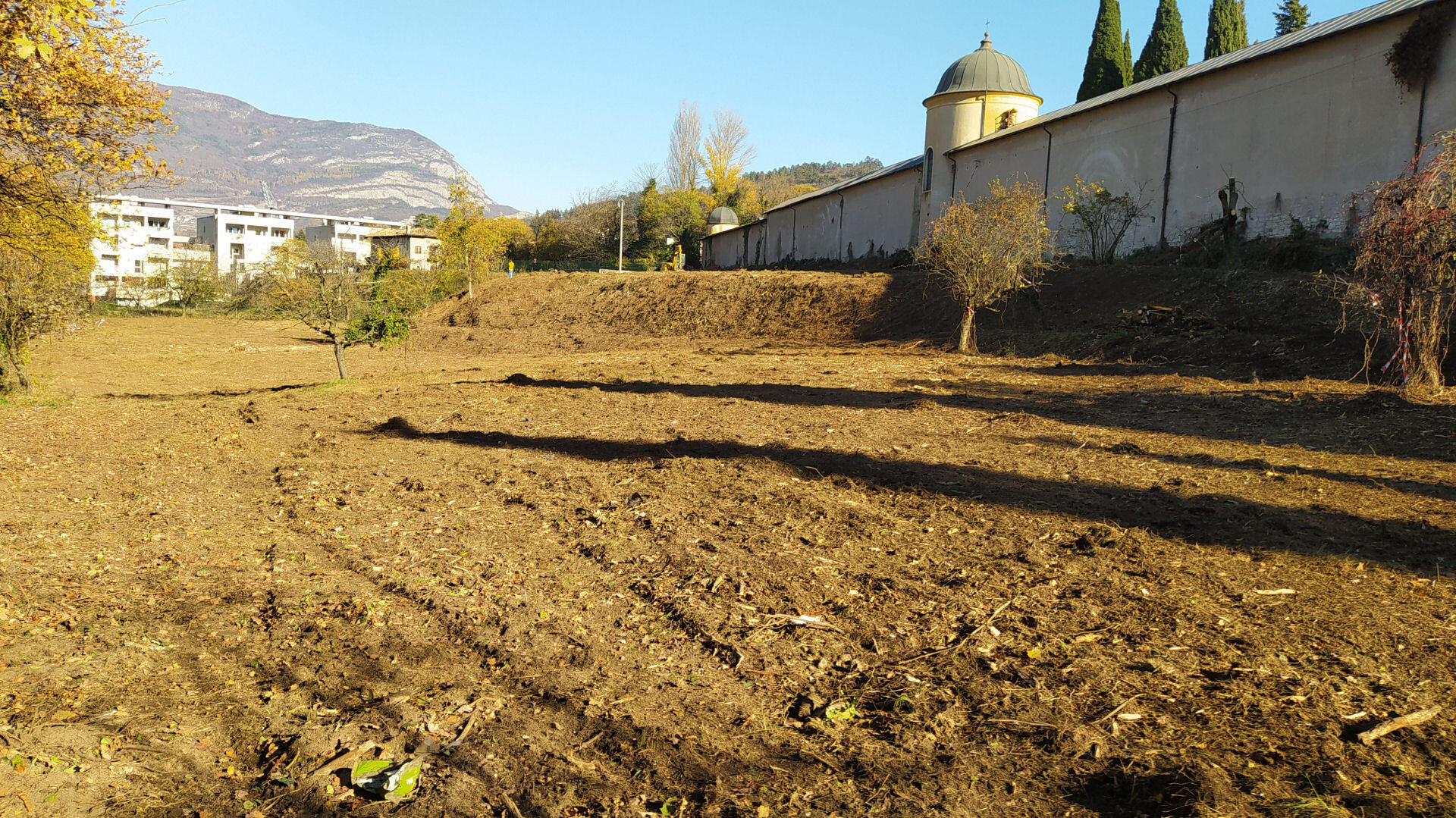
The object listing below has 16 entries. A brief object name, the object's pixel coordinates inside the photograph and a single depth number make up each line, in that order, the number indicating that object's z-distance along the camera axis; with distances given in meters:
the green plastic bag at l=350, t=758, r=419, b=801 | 3.15
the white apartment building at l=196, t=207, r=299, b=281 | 95.69
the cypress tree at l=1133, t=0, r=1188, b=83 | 38.59
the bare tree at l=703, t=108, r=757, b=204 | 75.75
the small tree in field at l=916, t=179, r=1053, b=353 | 18.61
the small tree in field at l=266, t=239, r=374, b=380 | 15.66
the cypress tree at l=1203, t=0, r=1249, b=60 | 38.16
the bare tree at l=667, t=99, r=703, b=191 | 76.56
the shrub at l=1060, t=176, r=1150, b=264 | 25.55
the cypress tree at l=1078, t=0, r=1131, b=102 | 40.50
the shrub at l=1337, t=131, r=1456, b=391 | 10.20
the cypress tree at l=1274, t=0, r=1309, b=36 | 46.16
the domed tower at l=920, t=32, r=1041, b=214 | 36.72
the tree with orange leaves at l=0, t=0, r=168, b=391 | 10.60
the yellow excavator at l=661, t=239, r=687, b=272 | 57.00
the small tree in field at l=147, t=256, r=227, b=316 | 51.88
